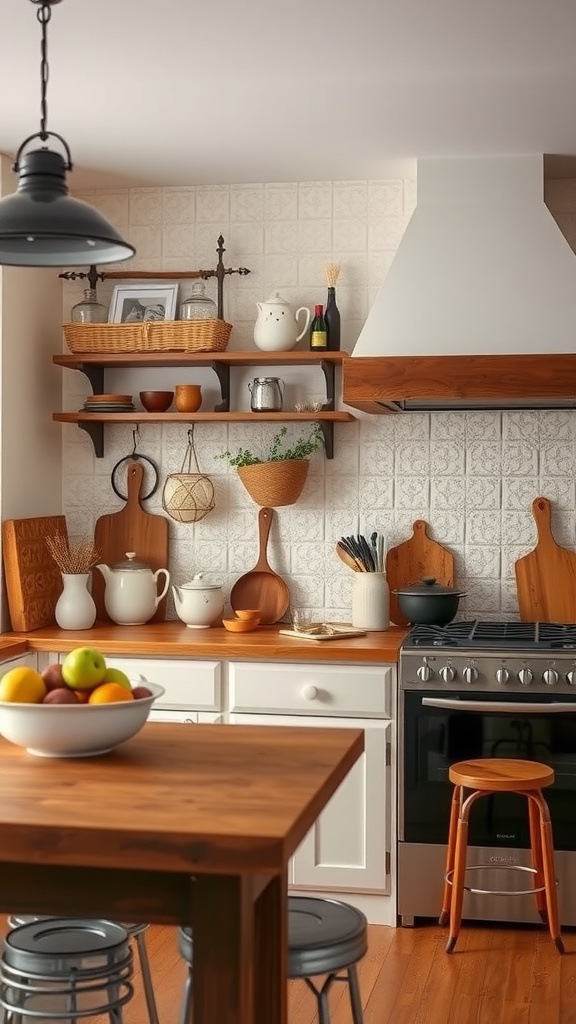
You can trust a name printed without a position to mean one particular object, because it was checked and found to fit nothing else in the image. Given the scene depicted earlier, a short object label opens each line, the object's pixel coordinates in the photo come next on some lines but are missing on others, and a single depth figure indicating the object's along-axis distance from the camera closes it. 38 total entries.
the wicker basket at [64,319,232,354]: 4.58
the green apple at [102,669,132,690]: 2.43
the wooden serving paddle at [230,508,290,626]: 4.78
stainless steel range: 4.00
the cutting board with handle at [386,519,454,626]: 4.67
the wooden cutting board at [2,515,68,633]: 4.45
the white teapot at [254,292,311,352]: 4.58
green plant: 4.71
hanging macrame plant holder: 4.75
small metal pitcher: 4.61
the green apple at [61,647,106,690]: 2.36
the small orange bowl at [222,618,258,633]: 4.51
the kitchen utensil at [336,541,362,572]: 4.61
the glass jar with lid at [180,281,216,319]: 4.64
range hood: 4.13
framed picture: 4.80
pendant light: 2.25
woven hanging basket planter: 4.60
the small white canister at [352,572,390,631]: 4.52
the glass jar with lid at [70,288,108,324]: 4.75
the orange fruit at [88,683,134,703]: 2.33
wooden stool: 3.75
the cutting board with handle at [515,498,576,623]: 4.58
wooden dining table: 1.88
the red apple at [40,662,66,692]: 2.39
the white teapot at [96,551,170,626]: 4.71
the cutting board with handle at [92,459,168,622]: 4.92
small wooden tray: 4.29
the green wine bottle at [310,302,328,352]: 4.59
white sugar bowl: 4.62
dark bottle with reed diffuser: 4.62
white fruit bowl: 2.28
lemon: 2.31
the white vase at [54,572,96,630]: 4.59
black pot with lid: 4.37
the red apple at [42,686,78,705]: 2.31
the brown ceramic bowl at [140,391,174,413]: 4.75
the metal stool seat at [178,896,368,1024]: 2.32
